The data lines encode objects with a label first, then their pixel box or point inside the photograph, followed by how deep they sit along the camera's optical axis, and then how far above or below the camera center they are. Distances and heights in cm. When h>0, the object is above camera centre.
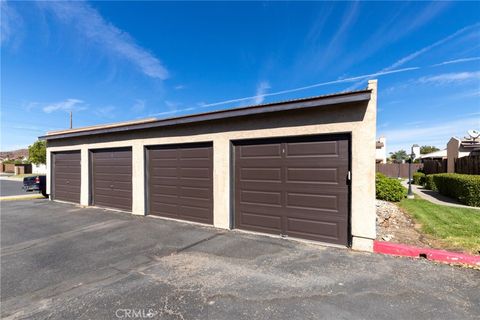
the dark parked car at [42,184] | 1382 -114
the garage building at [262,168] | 504 -15
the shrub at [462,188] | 937 -122
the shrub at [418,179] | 1847 -147
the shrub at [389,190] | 1085 -133
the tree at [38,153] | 3799 +184
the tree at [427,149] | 6462 +318
